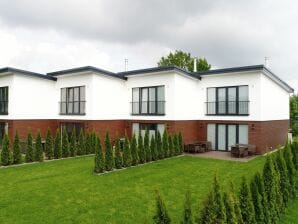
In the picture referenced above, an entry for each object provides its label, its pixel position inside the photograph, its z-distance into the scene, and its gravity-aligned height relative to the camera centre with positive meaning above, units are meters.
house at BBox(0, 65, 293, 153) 19.67 +1.46
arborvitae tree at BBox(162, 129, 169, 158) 17.66 -1.59
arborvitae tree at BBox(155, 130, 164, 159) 17.07 -1.67
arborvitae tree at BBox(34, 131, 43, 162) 15.90 -1.84
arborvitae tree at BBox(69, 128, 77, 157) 17.85 -1.78
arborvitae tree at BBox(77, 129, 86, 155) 18.41 -1.77
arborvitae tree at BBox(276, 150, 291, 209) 8.33 -1.79
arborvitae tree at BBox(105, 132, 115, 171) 13.58 -1.80
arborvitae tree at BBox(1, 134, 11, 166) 14.54 -1.82
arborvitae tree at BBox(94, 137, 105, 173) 13.04 -1.95
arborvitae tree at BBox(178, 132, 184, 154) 19.08 -1.46
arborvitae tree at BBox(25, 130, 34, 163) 15.70 -1.88
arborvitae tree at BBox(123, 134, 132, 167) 14.55 -1.87
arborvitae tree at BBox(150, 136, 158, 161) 16.56 -1.80
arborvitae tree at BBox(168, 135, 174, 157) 18.13 -1.77
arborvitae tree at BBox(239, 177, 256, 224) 5.96 -1.86
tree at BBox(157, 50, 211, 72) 48.31 +11.06
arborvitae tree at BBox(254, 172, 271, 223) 6.55 -1.81
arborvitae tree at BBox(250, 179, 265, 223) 6.28 -1.90
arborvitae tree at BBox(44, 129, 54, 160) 16.72 -1.68
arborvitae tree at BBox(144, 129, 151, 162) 16.14 -1.75
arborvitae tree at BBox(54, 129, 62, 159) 17.11 -1.72
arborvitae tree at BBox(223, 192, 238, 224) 5.36 -1.78
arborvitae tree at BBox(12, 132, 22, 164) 15.08 -1.87
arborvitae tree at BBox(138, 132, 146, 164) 15.68 -1.78
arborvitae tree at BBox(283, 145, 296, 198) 8.98 -1.62
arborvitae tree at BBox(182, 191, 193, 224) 5.03 -1.73
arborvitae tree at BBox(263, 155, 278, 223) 6.88 -1.72
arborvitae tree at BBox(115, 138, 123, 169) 14.14 -1.92
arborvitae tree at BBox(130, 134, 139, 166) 15.13 -1.77
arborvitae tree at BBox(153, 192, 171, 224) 5.07 -1.75
